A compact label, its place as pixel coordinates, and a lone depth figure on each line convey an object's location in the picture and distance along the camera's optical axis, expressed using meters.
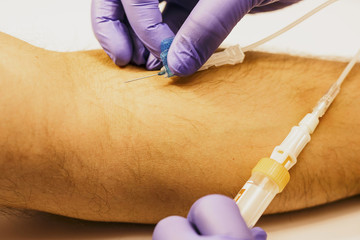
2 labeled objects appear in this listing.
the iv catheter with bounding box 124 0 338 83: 0.46
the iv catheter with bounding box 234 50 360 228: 0.40
